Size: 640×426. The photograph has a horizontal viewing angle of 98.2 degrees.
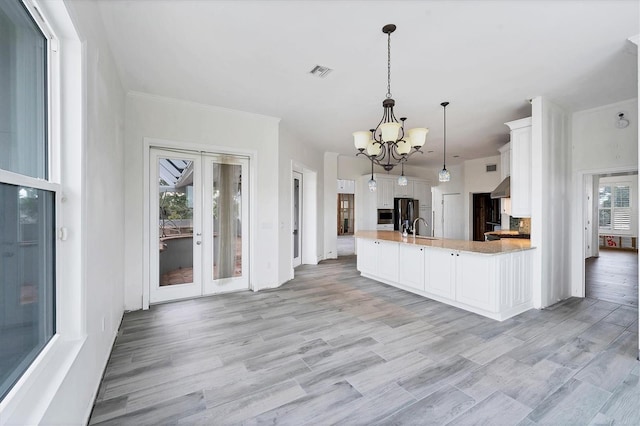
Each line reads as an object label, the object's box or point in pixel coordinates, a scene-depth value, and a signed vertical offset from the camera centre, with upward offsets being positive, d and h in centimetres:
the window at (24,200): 111 +6
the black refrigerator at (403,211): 838 +2
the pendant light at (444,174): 411 +59
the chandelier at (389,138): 262 +84
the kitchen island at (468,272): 341 -84
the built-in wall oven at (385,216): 813 -13
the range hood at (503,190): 495 +39
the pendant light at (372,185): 541 +53
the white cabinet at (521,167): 402 +66
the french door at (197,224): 391 -18
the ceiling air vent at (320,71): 298 +155
